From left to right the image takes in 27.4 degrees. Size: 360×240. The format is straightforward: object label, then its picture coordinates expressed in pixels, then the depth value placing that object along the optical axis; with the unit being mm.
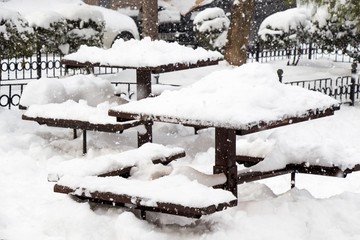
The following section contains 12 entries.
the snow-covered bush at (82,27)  14750
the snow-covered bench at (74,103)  9244
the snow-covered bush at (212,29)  20078
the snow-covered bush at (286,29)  19922
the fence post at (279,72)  13089
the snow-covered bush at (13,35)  11555
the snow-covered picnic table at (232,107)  5996
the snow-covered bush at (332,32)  17609
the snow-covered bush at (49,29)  14422
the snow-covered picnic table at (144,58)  9539
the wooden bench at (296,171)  6664
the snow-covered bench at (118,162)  6844
